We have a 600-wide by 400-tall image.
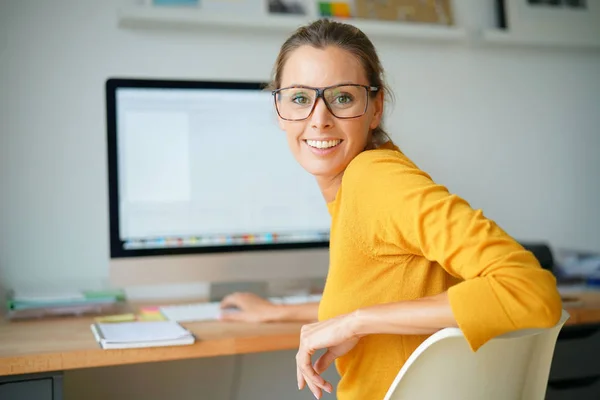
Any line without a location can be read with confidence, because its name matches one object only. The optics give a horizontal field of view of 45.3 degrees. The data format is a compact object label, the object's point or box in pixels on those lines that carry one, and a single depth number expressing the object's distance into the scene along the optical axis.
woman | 0.87
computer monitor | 1.70
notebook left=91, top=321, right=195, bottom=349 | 1.33
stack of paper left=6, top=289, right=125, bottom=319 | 1.67
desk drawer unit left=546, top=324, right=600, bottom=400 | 1.74
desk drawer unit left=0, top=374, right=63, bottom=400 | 1.26
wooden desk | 1.29
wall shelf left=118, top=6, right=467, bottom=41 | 1.92
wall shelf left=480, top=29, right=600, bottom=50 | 2.29
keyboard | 1.62
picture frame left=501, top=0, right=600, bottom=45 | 2.34
